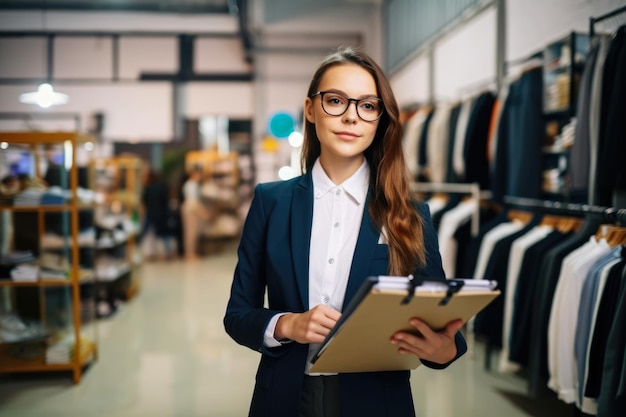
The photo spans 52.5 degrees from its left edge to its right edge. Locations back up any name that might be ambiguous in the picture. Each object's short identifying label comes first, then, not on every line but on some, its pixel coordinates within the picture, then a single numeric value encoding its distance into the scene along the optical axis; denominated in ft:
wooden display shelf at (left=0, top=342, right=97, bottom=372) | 14.42
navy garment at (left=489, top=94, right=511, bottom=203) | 15.01
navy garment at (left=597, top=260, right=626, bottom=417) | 8.05
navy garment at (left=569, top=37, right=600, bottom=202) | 11.21
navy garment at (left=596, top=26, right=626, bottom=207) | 10.16
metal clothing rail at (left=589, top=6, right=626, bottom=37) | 10.36
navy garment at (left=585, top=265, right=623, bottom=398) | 8.91
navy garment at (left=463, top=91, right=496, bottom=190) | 16.74
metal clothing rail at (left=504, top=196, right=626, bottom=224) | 9.57
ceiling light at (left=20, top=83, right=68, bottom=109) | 18.56
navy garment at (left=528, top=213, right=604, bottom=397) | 10.72
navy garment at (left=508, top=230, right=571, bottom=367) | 11.53
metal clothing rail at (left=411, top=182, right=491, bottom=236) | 15.53
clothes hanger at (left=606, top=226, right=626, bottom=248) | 9.73
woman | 4.29
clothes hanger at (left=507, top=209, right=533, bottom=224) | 13.97
